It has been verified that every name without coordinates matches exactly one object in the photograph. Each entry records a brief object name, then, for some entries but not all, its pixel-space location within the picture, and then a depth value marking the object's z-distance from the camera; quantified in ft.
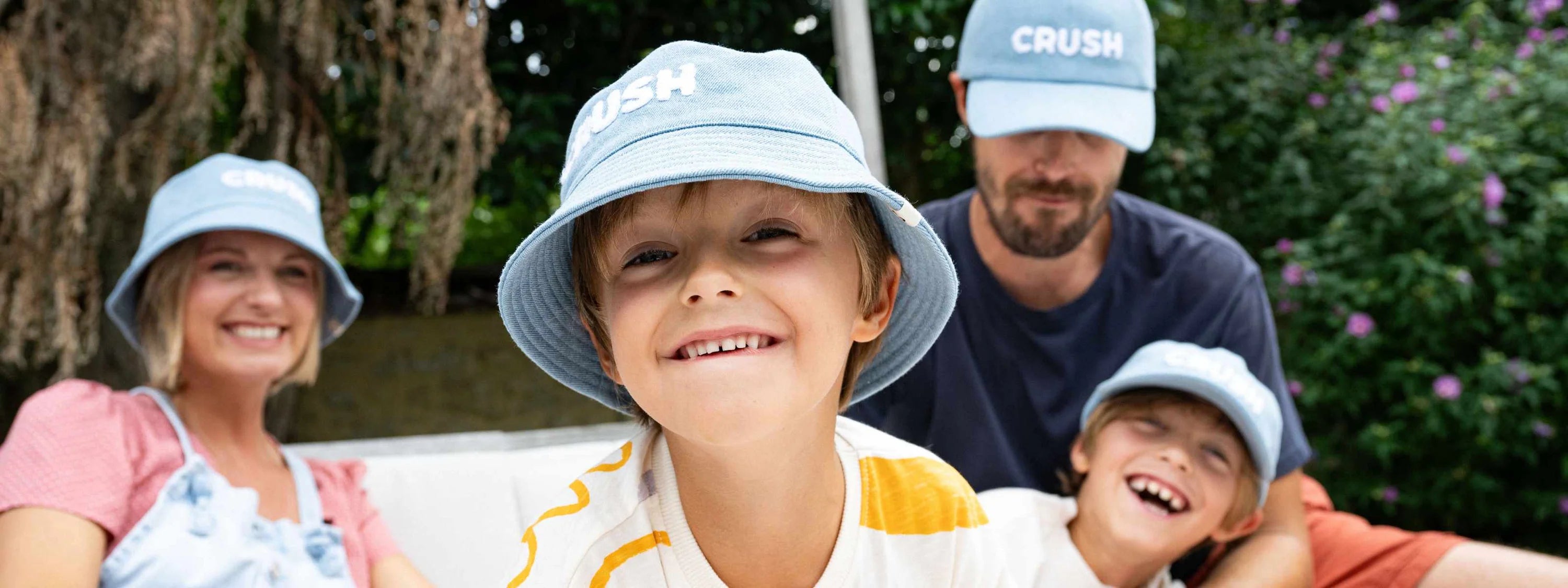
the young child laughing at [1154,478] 7.27
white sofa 8.69
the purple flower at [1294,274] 15.57
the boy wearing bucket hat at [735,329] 4.18
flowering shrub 14.20
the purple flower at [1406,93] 15.52
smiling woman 6.61
